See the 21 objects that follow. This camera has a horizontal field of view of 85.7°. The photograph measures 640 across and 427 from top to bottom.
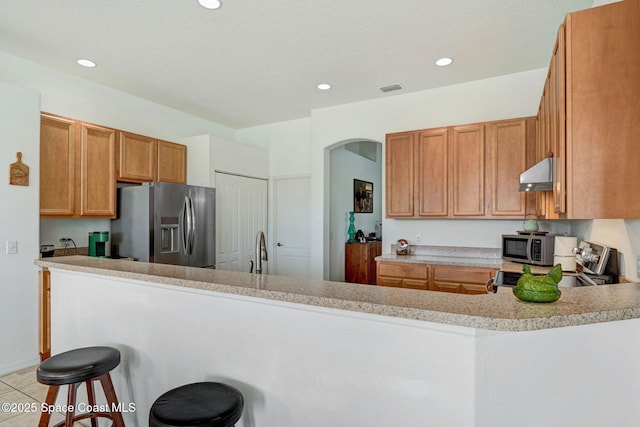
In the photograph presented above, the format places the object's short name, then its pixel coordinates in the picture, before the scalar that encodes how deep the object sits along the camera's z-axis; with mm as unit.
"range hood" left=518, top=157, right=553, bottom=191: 2068
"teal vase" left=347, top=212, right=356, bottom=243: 6023
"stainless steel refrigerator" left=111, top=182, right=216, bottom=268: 3707
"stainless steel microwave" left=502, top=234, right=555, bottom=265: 3072
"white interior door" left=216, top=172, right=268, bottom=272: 4762
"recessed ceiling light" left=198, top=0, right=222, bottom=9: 2400
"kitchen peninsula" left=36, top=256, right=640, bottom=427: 1059
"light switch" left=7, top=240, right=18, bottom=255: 2926
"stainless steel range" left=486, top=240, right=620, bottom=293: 1952
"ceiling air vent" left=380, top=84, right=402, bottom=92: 3969
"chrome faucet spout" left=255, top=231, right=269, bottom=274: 2111
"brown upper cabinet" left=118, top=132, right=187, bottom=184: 3874
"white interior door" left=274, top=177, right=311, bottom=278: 5316
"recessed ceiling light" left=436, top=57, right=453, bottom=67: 3298
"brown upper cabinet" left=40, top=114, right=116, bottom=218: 3250
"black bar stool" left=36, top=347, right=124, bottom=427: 1512
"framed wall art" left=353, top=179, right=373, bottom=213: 6336
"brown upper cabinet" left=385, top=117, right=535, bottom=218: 3477
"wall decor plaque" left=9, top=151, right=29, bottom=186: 2922
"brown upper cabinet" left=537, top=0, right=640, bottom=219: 1447
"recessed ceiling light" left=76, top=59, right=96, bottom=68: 3319
